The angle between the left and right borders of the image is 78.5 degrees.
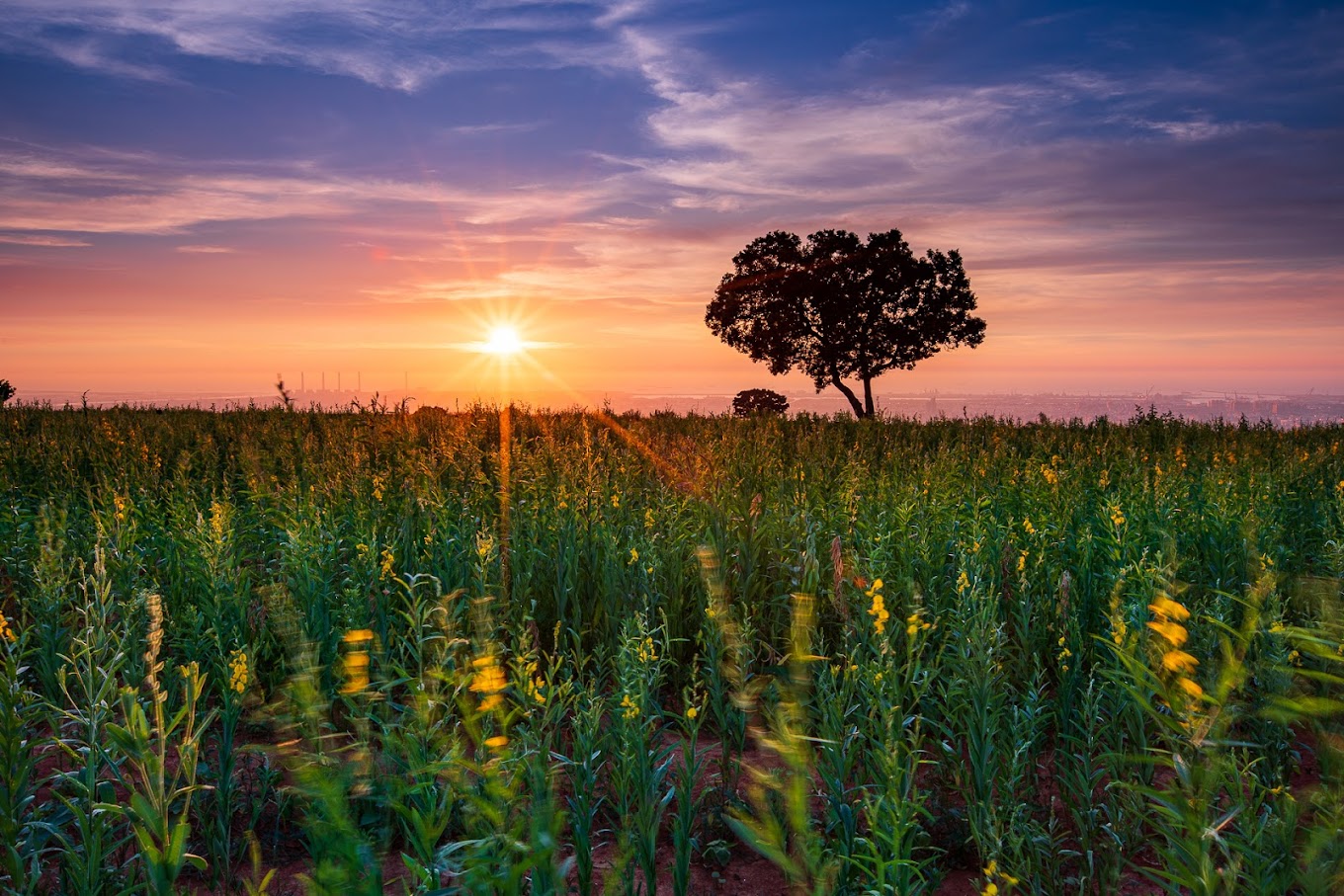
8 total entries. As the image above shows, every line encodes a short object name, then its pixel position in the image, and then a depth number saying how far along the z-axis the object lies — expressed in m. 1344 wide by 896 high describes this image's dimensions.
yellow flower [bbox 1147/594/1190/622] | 1.89
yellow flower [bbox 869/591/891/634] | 3.02
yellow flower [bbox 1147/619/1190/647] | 1.86
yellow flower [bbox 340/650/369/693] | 2.21
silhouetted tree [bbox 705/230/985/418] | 42.34
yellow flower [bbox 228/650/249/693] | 3.20
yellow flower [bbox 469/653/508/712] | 2.09
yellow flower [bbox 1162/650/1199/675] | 1.93
